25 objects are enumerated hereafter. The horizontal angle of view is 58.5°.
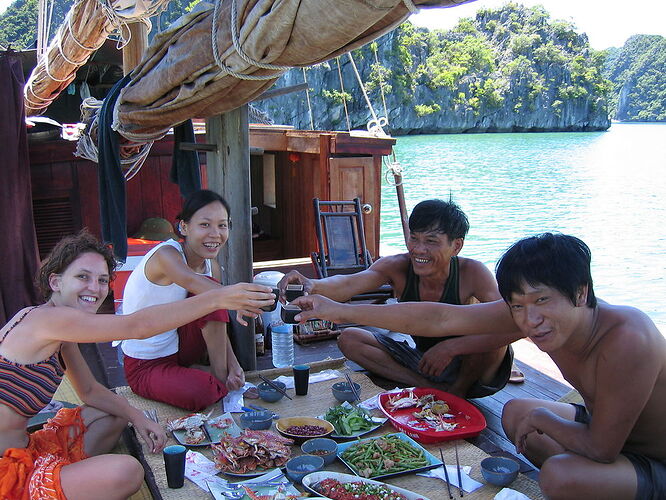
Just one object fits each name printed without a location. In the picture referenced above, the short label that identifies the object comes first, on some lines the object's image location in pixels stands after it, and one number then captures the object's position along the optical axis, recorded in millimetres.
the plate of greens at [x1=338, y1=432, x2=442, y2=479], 2574
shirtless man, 2141
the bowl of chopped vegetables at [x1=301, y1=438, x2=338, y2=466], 2649
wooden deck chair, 5750
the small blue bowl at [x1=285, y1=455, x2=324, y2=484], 2465
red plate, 2889
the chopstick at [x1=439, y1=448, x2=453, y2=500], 2458
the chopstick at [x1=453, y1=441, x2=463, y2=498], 2489
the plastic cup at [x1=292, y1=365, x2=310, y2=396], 3477
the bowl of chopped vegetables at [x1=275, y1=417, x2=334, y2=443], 2854
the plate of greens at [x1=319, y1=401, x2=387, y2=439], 2927
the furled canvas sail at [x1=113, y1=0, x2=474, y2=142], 1989
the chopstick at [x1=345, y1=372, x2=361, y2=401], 3387
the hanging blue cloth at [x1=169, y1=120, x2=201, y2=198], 4574
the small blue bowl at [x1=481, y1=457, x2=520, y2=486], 2486
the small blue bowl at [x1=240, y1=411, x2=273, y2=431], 3002
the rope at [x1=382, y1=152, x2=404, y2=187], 7422
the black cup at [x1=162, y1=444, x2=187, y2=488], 2434
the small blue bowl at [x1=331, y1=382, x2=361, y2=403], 3384
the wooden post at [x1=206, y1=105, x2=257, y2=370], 3803
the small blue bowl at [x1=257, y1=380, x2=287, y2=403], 3422
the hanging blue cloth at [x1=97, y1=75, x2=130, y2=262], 4273
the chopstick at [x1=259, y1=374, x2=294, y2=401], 3454
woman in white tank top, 3346
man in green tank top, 3400
